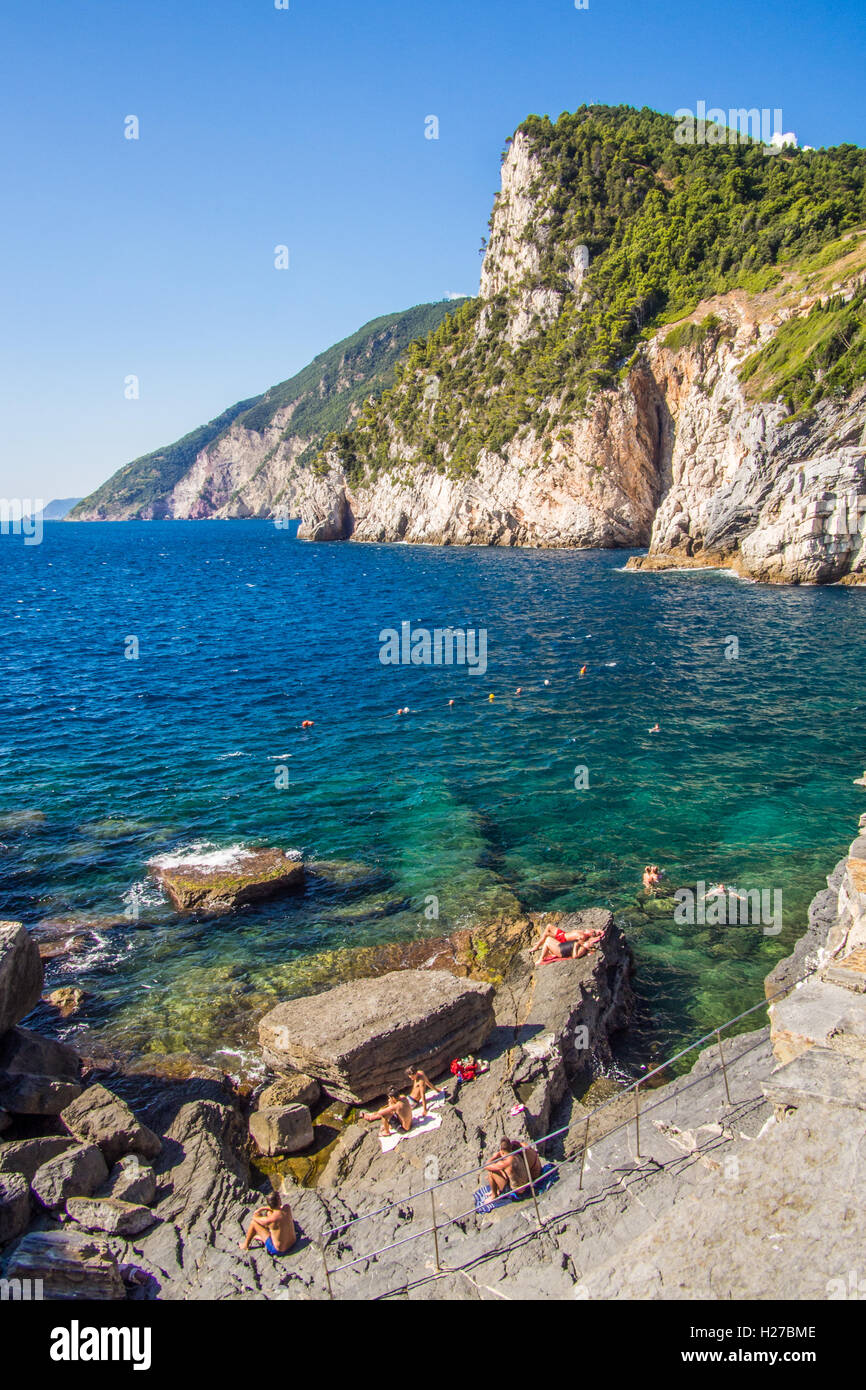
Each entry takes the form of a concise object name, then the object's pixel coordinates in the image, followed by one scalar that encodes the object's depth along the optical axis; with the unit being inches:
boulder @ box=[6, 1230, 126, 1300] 312.8
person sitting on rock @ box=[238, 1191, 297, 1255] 359.6
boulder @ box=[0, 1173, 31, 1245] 358.0
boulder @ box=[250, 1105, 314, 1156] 453.4
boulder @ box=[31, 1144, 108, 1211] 381.1
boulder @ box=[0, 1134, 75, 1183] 396.2
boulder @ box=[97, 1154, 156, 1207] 396.5
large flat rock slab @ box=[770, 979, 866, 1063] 358.6
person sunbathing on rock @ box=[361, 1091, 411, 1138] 455.2
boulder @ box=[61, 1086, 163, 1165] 431.2
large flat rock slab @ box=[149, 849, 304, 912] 734.5
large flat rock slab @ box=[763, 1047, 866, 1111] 325.4
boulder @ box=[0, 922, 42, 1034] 459.5
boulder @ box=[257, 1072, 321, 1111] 482.9
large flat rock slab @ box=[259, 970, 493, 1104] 478.3
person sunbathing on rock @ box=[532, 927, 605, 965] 575.5
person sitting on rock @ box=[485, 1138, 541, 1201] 379.2
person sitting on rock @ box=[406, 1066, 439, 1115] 472.4
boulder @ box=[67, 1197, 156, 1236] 366.9
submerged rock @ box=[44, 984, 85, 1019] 598.3
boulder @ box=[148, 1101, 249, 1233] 388.7
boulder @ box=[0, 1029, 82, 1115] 452.4
